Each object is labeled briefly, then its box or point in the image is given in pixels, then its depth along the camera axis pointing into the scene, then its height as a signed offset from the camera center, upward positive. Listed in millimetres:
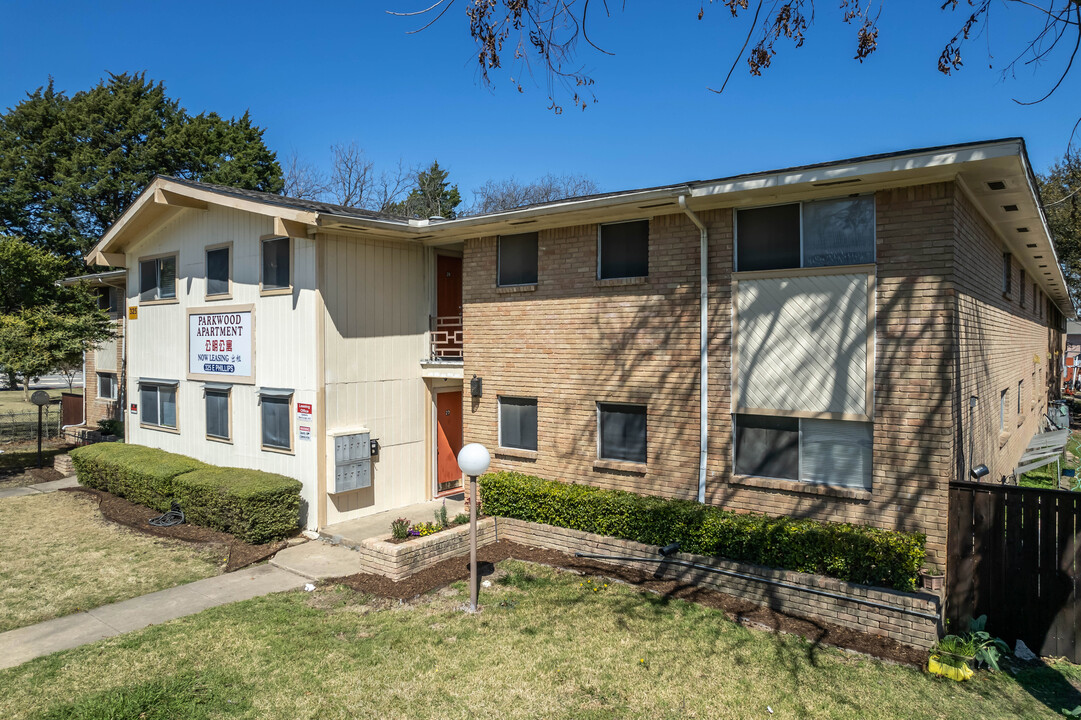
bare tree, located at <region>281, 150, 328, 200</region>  39656 +10547
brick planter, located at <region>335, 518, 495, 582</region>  9242 -3030
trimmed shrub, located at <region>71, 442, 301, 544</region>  11141 -2662
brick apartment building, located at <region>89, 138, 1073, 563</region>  8133 +349
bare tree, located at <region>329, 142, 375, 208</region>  38675 +10420
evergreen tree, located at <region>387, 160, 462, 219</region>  44656 +12359
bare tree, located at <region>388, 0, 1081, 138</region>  4422 +2368
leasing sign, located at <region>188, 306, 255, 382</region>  13141 +224
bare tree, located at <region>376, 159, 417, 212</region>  39156 +9657
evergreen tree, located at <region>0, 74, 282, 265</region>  35781 +11771
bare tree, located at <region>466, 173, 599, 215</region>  45500 +11762
